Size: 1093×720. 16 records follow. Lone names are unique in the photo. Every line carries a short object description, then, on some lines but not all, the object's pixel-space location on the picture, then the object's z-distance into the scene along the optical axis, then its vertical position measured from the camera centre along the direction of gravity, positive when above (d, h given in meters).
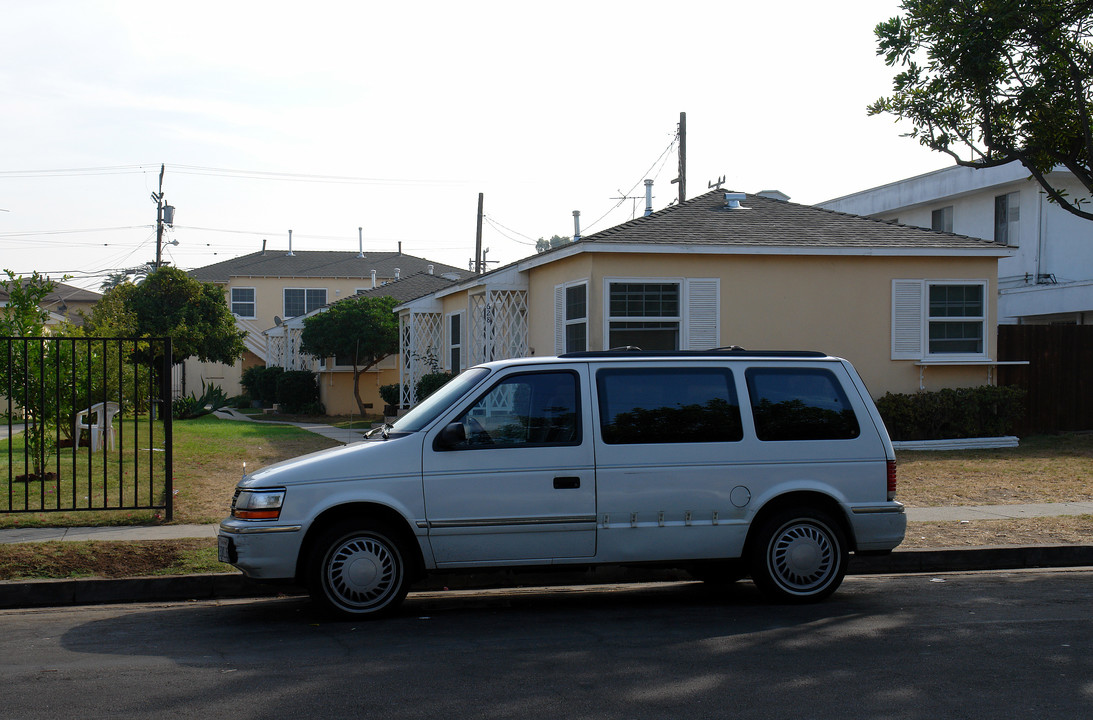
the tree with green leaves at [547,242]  96.62 +11.96
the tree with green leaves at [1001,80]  12.03 +3.45
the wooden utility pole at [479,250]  37.28 +4.07
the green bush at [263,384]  37.38 -0.93
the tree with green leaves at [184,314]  34.72 +1.50
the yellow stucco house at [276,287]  48.81 +3.42
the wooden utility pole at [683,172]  28.64 +5.23
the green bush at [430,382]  23.72 -0.52
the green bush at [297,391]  34.19 -1.06
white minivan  7.11 -0.86
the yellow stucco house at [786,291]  17.27 +1.22
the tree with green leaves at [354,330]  30.41 +0.86
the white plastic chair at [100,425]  15.71 -1.06
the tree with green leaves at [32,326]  12.94 +0.39
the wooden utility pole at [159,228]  45.12 +5.66
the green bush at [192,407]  29.38 -1.43
